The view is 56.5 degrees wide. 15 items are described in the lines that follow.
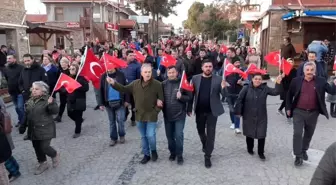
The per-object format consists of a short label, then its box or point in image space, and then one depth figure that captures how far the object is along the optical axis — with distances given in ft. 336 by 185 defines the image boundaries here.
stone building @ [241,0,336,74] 47.14
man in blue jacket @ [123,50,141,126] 23.72
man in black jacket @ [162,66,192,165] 16.07
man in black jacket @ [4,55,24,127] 22.85
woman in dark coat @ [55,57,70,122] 23.68
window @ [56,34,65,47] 121.08
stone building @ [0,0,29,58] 52.69
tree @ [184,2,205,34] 202.71
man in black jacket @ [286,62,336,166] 15.67
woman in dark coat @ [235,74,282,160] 16.67
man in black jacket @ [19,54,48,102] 21.30
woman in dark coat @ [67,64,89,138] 21.16
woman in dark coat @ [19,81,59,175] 15.29
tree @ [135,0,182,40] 137.28
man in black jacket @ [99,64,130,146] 19.02
